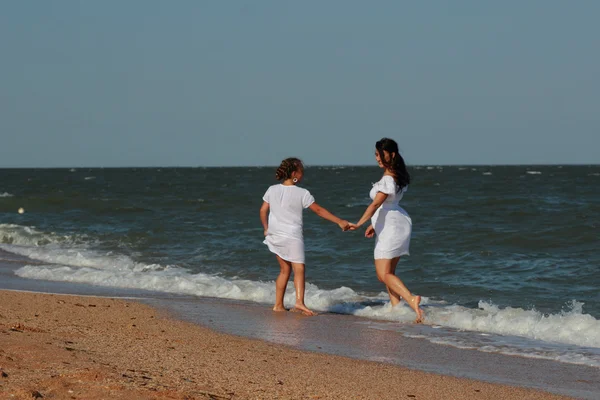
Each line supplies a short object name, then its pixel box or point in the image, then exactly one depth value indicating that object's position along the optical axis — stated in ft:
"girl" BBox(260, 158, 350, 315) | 55.62
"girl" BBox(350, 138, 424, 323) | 52.54
